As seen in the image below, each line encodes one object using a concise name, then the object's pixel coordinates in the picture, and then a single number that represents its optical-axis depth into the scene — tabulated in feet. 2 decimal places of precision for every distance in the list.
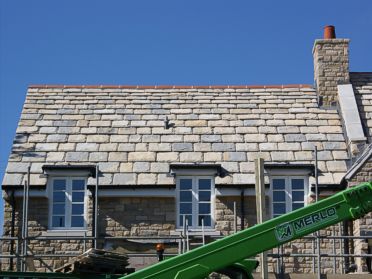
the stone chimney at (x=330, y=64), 86.38
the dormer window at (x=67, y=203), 74.84
